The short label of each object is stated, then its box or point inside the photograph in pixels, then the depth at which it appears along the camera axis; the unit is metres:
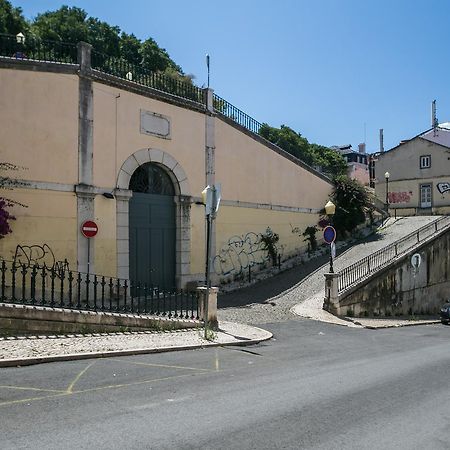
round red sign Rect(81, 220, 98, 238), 14.70
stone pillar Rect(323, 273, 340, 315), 17.12
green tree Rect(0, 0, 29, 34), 34.50
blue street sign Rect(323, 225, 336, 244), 16.56
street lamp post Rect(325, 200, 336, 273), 17.36
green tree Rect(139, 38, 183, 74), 42.75
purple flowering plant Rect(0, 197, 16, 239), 13.01
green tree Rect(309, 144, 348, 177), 61.50
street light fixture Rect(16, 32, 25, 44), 13.52
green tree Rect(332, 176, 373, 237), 27.83
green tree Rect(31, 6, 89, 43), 38.81
